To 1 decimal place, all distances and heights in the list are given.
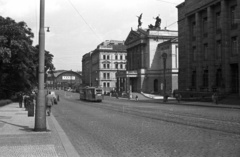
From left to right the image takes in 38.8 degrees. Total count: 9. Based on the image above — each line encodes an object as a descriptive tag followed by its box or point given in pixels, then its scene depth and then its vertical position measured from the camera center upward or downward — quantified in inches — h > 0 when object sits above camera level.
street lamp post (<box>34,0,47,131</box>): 532.1 -12.8
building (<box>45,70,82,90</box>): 7460.6 +201.5
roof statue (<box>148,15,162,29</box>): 4013.8 +764.8
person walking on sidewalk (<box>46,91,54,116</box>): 937.7 -30.8
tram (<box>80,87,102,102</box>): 2241.6 -34.3
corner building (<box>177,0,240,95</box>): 1888.5 +267.0
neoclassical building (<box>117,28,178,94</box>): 3826.3 +297.3
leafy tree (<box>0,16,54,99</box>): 1632.6 +163.1
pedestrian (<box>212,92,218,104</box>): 1620.6 -46.3
